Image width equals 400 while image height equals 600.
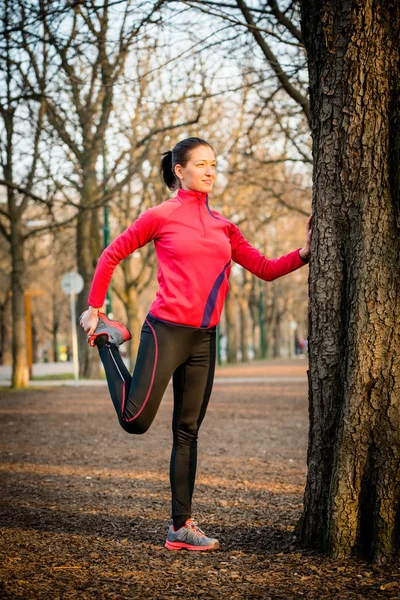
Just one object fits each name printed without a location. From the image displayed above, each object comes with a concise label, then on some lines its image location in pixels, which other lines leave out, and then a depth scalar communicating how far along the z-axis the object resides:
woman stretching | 4.15
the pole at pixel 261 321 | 47.78
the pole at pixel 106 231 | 23.37
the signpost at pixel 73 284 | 21.78
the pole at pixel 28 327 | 28.62
